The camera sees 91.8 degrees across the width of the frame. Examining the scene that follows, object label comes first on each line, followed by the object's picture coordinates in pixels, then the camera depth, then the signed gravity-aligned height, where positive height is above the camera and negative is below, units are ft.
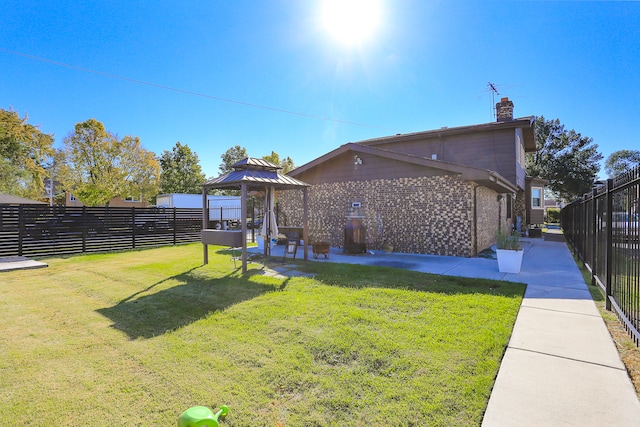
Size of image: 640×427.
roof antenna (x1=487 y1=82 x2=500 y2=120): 56.29 +22.65
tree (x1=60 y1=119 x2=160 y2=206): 79.05 +13.86
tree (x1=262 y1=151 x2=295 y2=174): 118.83 +22.06
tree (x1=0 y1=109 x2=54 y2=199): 77.87 +17.06
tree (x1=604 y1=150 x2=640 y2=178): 166.50 +31.86
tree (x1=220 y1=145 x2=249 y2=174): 151.84 +30.05
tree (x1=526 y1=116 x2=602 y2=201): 106.39 +20.12
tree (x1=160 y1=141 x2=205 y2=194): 126.00 +18.38
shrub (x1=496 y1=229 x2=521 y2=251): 24.09 -2.05
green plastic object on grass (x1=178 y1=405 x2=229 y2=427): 6.24 -4.16
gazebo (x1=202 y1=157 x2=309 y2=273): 24.71 +2.64
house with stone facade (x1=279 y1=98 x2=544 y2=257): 33.32 +3.04
